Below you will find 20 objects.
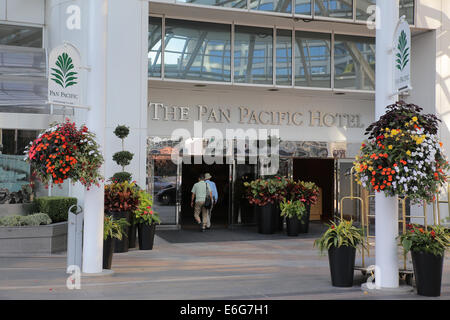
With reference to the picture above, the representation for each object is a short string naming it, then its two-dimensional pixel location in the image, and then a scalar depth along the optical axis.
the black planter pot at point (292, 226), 15.47
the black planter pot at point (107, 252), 9.23
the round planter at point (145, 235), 12.35
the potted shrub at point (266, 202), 15.86
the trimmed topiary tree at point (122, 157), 13.42
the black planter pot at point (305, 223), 15.87
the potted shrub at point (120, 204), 11.84
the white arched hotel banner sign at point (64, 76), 8.12
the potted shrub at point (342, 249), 8.30
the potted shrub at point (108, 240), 9.22
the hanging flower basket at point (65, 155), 8.03
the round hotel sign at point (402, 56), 7.68
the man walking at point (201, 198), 16.73
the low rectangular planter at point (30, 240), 11.24
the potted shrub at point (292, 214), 15.43
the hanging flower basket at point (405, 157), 7.50
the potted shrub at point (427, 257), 7.76
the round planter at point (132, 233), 12.33
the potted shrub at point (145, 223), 12.34
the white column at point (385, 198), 8.08
